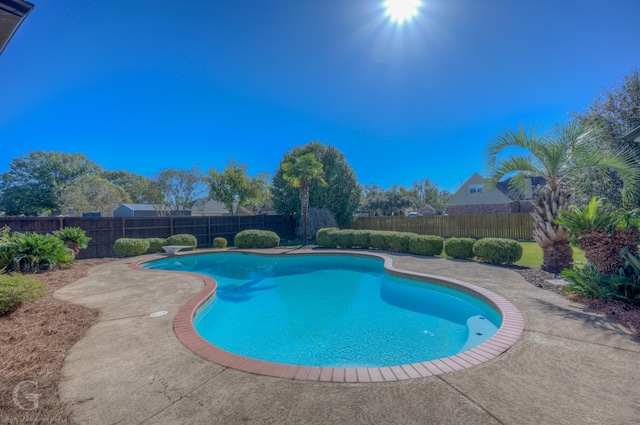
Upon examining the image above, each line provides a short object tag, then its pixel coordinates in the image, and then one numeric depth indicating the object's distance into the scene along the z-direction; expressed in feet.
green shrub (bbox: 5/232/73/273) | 25.54
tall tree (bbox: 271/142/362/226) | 68.90
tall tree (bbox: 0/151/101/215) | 116.16
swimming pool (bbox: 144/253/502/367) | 13.79
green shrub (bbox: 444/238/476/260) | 32.72
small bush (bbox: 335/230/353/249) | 47.98
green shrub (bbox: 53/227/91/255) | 33.32
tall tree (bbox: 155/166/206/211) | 111.65
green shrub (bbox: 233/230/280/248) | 51.37
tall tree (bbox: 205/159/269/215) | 80.43
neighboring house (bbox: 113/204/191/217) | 109.91
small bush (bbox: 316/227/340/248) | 49.83
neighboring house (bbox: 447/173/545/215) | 83.61
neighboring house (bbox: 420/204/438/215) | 169.68
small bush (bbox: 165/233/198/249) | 47.24
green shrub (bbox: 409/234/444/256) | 37.27
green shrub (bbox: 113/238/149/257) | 41.78
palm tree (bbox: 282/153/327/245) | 53.83
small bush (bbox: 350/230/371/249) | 46.42
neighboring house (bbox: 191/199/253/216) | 120.67
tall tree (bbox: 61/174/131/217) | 104.83
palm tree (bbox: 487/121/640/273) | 22.36
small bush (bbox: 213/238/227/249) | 53.04
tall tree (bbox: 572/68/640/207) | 26.02
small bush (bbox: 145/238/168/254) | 46.05
